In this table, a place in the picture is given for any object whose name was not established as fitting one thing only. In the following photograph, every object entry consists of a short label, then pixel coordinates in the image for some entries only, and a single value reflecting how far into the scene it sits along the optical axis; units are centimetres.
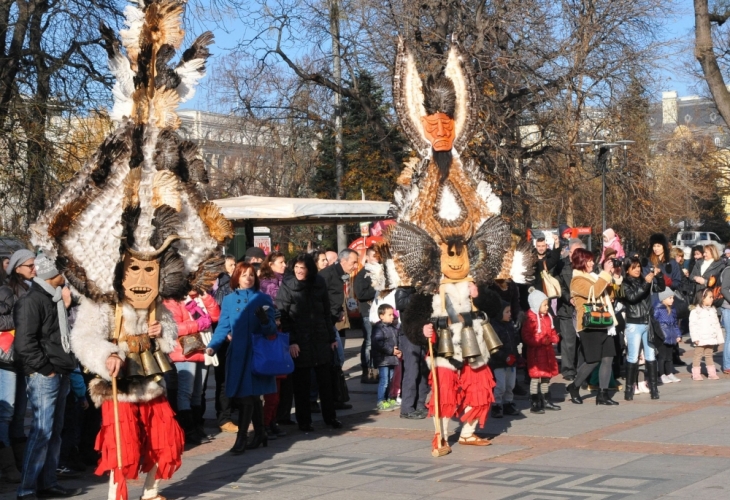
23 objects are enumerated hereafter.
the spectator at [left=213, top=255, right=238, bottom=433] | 1146
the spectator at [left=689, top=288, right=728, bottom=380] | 1427
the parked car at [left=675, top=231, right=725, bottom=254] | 6116
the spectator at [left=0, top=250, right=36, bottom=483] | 891
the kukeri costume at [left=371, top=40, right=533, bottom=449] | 980
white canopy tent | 1738
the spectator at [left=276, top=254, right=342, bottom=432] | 1122
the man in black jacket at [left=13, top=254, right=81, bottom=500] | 812
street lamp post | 2448
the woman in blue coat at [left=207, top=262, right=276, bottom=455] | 1002
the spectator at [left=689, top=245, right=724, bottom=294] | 1560
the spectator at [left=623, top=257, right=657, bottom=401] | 1266
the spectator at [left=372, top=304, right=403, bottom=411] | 1265
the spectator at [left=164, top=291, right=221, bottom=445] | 1059
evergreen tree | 2528
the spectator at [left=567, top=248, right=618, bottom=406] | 1237
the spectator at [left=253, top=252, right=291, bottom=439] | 1075
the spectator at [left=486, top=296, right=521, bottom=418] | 1153
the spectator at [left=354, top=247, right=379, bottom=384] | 1495
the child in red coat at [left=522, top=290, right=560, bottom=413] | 1185
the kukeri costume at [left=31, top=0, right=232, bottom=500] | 774
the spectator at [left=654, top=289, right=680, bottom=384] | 1441
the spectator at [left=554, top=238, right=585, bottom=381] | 1347
